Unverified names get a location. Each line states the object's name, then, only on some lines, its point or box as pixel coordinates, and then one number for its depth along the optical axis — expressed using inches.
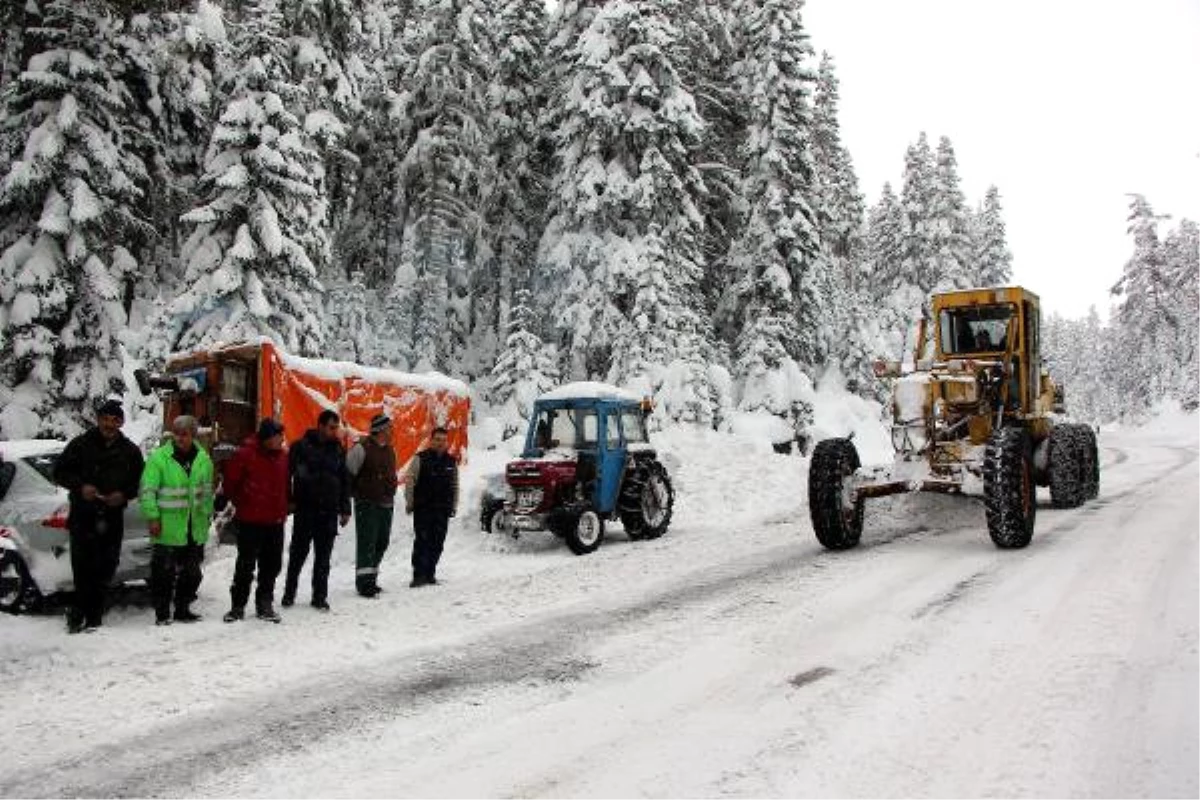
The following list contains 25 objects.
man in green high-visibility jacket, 310.0
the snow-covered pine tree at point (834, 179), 1448.1
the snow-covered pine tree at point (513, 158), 1141.1
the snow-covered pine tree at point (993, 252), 2062.0
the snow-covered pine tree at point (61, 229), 650.2
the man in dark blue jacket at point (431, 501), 385.1
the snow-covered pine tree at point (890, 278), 1660.9
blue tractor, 462.0
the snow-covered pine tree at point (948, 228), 1801.2
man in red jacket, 317.7
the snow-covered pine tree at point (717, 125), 1166.3
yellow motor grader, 409.1
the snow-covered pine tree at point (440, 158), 1123.3
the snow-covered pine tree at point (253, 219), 750.5
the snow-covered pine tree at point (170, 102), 762.8
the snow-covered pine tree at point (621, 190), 950.4
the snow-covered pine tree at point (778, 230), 1053.2
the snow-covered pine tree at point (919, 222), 1813.5
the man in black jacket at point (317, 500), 336.5
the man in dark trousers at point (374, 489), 366.0
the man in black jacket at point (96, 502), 300.4
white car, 323.0
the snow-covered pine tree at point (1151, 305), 2429.9
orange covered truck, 542.6
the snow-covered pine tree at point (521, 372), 973.8
